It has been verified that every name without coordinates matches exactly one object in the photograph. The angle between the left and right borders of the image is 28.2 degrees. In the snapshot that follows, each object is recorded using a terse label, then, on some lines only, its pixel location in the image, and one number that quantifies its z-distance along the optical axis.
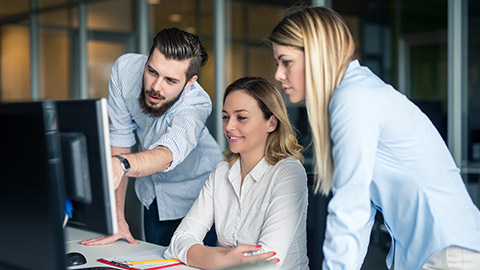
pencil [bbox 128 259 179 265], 2.63
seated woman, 2.66
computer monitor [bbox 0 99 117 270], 2.03
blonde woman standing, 2.31
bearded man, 2.94
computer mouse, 2.66
